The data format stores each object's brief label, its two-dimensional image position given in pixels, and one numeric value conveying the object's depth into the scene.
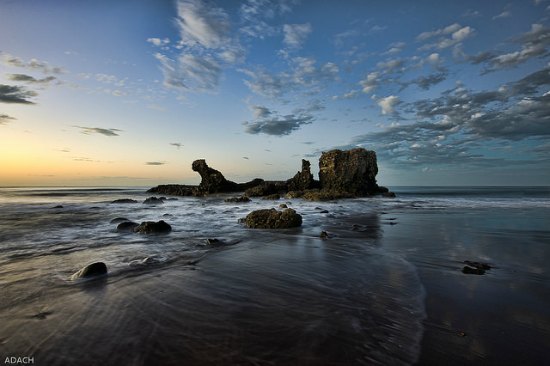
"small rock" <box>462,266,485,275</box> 5.75
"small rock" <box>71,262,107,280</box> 5.50
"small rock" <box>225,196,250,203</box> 29.66
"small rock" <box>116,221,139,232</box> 11.88
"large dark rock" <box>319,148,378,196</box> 41.47
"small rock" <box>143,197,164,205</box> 29.31
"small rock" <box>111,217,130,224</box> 14.07
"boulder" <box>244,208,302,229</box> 12.30
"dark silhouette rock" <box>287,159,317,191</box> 45.56
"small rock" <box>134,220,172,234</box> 10.90
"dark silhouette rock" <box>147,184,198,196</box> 50.15
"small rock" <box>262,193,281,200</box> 34.99
